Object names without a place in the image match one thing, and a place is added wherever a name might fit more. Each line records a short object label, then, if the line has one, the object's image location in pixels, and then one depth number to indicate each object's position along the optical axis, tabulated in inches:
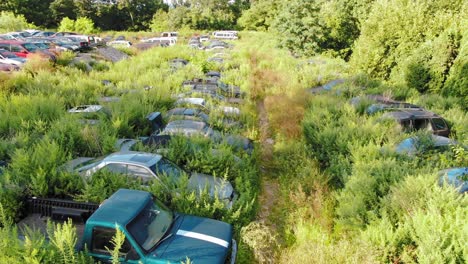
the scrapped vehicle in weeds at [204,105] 534.9
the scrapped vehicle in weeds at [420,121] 434.9
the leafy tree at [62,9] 2210.9
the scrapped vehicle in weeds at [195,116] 470.5
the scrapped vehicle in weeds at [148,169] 286.5
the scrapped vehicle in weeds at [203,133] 401.4
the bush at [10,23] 1461.6
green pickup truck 195.5
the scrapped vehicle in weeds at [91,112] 442.1
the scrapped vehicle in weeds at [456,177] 256.7
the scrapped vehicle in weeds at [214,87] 669.6
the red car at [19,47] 854.5
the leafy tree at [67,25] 1975.1
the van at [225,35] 1961.9
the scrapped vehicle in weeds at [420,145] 350.0
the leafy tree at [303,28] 1149.7
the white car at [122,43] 1393.1
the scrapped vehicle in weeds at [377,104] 497.6
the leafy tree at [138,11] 2519.7
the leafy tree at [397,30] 773.9
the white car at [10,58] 772.0
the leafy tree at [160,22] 2294.3
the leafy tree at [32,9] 1983.5
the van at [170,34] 1871.3
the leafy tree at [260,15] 2246.6
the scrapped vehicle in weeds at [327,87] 706.9
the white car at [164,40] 1669.8
